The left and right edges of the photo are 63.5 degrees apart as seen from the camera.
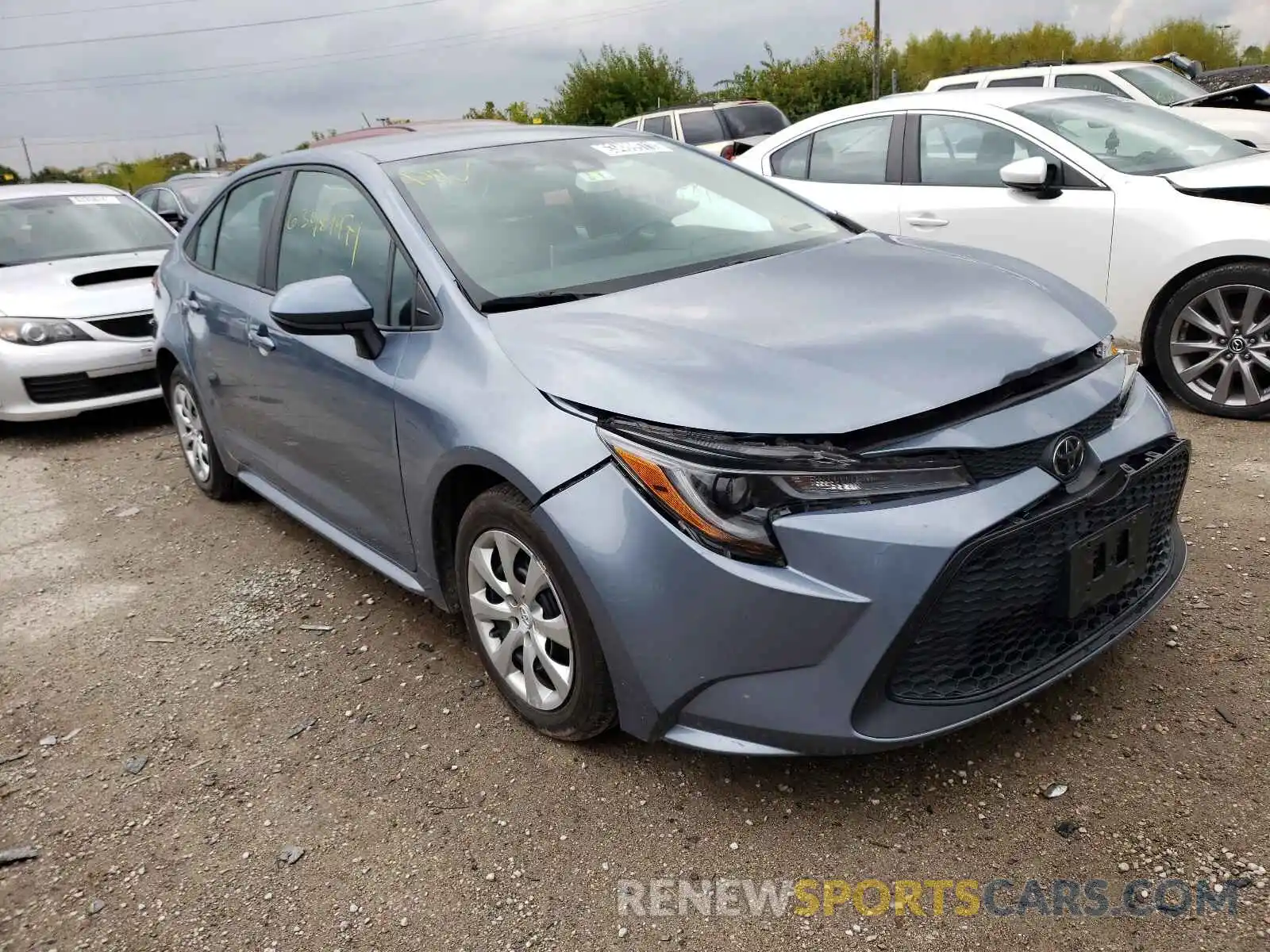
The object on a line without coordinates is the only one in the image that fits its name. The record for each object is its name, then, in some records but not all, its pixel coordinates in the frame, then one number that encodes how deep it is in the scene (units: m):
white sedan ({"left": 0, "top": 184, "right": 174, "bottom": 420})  6.27
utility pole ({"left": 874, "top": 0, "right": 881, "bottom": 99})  32.67
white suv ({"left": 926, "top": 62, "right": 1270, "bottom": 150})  8.27
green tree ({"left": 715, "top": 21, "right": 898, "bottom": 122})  34.97
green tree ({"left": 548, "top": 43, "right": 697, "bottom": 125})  35.62
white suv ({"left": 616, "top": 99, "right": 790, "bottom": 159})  15.04
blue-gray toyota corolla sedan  2.11
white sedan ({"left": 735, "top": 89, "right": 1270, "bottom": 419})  4.53
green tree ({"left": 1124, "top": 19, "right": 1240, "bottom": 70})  52.09
